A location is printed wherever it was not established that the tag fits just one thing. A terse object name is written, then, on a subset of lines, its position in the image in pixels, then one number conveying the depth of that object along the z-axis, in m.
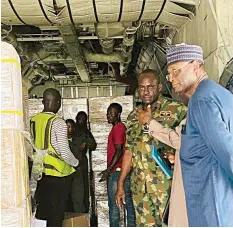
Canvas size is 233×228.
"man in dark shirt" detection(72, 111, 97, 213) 3.43
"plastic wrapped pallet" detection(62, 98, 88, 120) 4.49
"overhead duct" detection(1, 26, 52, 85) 2.82
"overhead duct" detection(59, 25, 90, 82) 2.59
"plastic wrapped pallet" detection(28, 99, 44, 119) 4.37
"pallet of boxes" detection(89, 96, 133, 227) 3.63
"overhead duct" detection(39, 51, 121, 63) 3.69
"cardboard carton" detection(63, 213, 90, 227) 2.60
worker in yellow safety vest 2.13
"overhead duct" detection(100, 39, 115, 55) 3.03
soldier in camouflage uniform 1.86
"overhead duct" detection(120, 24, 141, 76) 2.53
